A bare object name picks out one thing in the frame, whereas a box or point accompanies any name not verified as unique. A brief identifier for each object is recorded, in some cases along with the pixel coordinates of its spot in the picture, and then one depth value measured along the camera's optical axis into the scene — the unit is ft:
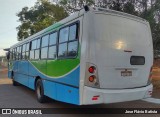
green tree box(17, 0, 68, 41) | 43.53
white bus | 10.58
